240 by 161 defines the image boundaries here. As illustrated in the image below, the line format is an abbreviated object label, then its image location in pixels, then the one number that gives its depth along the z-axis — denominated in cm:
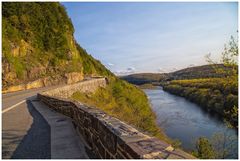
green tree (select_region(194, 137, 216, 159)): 1125
